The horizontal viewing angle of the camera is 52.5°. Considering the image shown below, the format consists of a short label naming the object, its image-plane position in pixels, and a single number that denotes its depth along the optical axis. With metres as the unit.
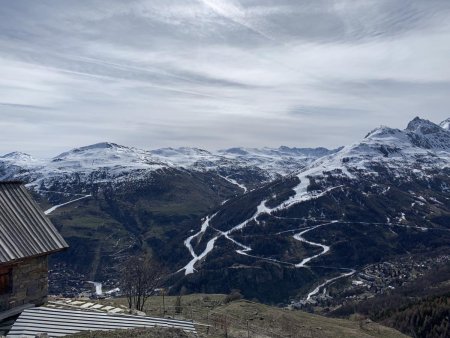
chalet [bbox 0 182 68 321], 29.28
